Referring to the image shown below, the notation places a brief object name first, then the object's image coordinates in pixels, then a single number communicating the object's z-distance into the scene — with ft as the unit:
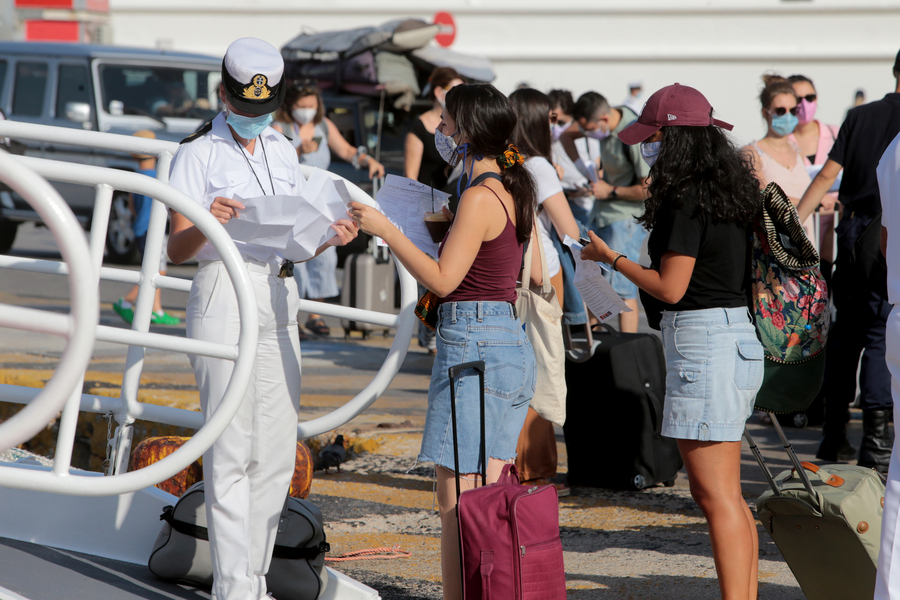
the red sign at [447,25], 114.21
